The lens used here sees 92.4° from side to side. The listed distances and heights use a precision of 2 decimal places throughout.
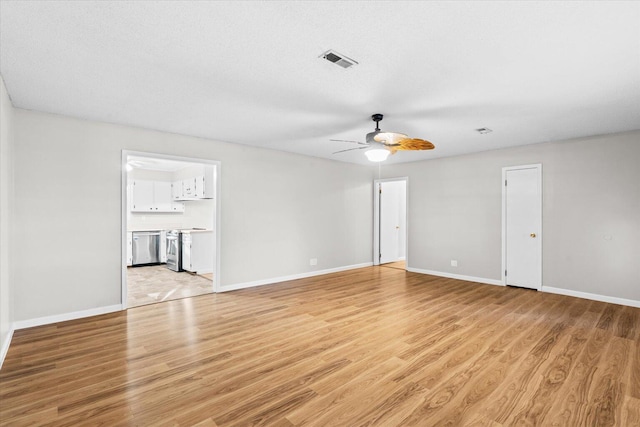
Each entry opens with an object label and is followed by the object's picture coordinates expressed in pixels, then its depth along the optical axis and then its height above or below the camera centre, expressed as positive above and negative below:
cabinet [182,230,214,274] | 6.70 -0.83
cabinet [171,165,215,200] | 6.87 +0.71
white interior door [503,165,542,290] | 5.27 -0.21
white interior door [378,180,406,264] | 7.91 -0.16
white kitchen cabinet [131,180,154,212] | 7.85 +0.47
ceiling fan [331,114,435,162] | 3.56 +0.87
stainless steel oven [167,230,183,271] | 6.97 -0.84
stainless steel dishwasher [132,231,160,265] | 7.48 -0.82
